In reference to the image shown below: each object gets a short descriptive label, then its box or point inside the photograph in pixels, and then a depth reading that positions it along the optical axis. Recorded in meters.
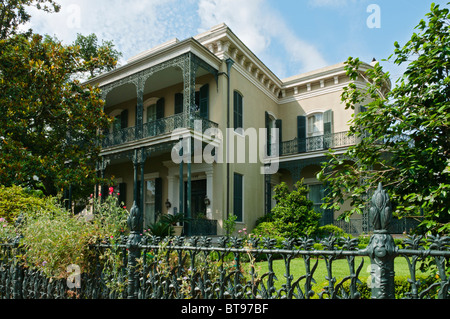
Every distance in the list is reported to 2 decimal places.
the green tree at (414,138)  3.05
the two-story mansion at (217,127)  13.52
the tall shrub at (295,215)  12.28
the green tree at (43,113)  10.14
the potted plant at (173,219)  11.59
